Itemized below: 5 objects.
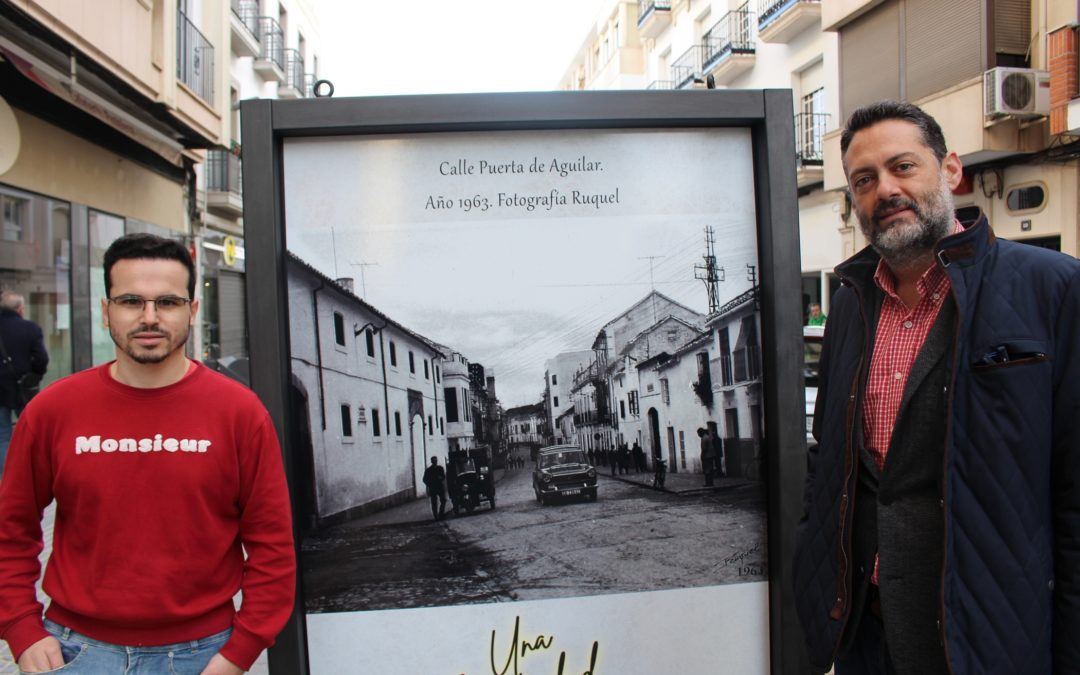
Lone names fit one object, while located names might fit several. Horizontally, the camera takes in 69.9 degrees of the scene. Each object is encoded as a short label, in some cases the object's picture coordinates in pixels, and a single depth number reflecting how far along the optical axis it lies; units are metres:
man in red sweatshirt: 1.80
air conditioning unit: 12.46
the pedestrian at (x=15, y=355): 6.82
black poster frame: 1.96
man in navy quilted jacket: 1.56
